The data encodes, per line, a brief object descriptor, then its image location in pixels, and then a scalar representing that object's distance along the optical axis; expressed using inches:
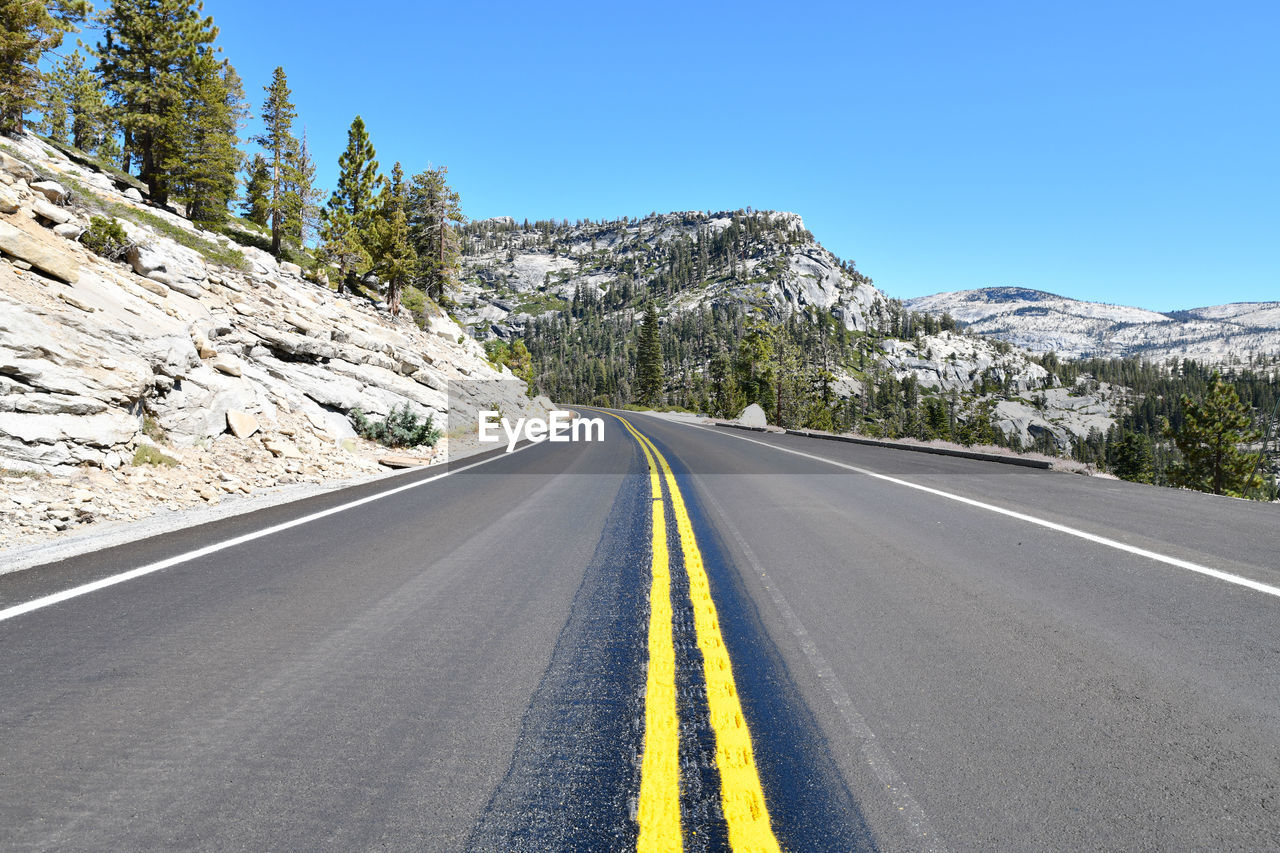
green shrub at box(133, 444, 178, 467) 330.3
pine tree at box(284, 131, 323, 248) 1440.7
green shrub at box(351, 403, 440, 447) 601.9
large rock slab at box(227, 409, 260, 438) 419.5
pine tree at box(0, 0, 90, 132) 842.8
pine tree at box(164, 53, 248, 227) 1164.5
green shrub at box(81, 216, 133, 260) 508.1
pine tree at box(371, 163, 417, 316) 1341.0
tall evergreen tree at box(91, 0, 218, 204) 1147.3
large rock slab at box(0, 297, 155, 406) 304.7
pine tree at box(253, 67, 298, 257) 1546.5
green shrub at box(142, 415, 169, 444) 356.2
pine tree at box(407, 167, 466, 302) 1964.8
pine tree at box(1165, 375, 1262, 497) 2018.9
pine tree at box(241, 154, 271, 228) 1861.5
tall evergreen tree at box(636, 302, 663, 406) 4173.2
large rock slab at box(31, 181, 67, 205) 576.9
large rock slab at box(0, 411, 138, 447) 287.2
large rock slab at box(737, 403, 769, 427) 1909.4
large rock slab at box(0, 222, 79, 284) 371.6
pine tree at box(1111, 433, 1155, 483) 2935.5
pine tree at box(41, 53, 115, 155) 1737.2
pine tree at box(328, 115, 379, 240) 1531.7
